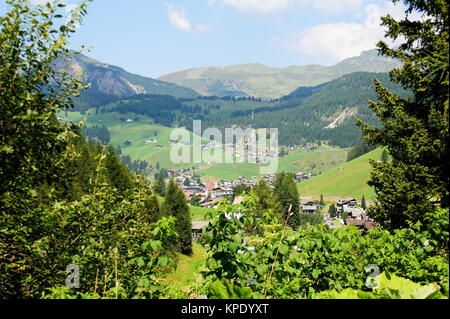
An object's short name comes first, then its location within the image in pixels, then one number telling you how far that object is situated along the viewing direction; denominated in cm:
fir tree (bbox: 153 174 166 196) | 12395
